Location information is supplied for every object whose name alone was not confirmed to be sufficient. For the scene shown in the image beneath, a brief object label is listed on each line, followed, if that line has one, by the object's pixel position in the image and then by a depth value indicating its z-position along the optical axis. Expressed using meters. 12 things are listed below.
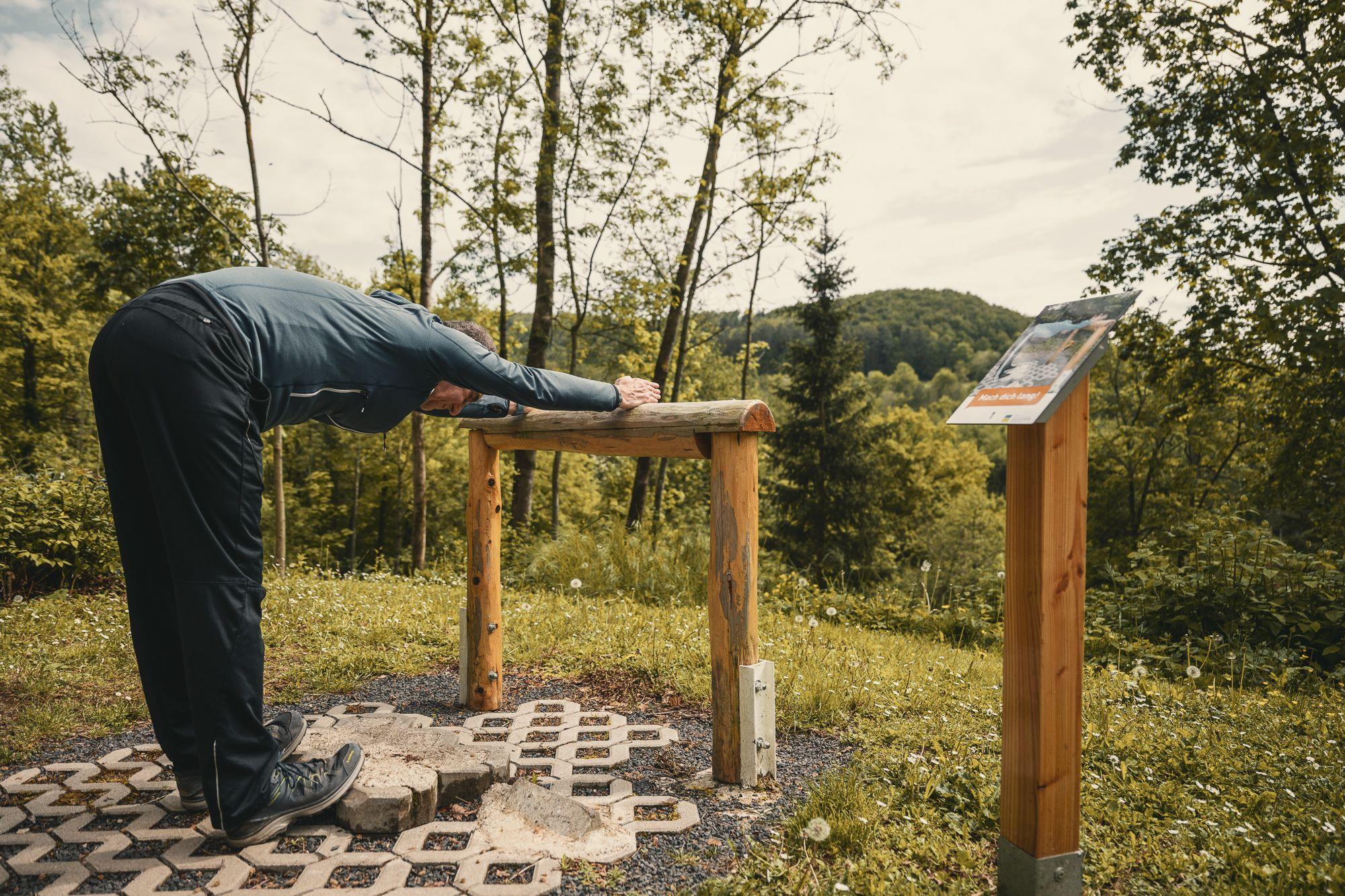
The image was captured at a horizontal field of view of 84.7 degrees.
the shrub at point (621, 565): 7.36
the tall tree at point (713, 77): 11.55
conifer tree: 20.78
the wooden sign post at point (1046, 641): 2.10
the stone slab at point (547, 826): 2.58
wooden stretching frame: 3.00
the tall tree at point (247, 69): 8.13
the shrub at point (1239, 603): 5.83
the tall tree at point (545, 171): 10.19
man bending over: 2.31
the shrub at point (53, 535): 7.26
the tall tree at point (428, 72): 8.95
